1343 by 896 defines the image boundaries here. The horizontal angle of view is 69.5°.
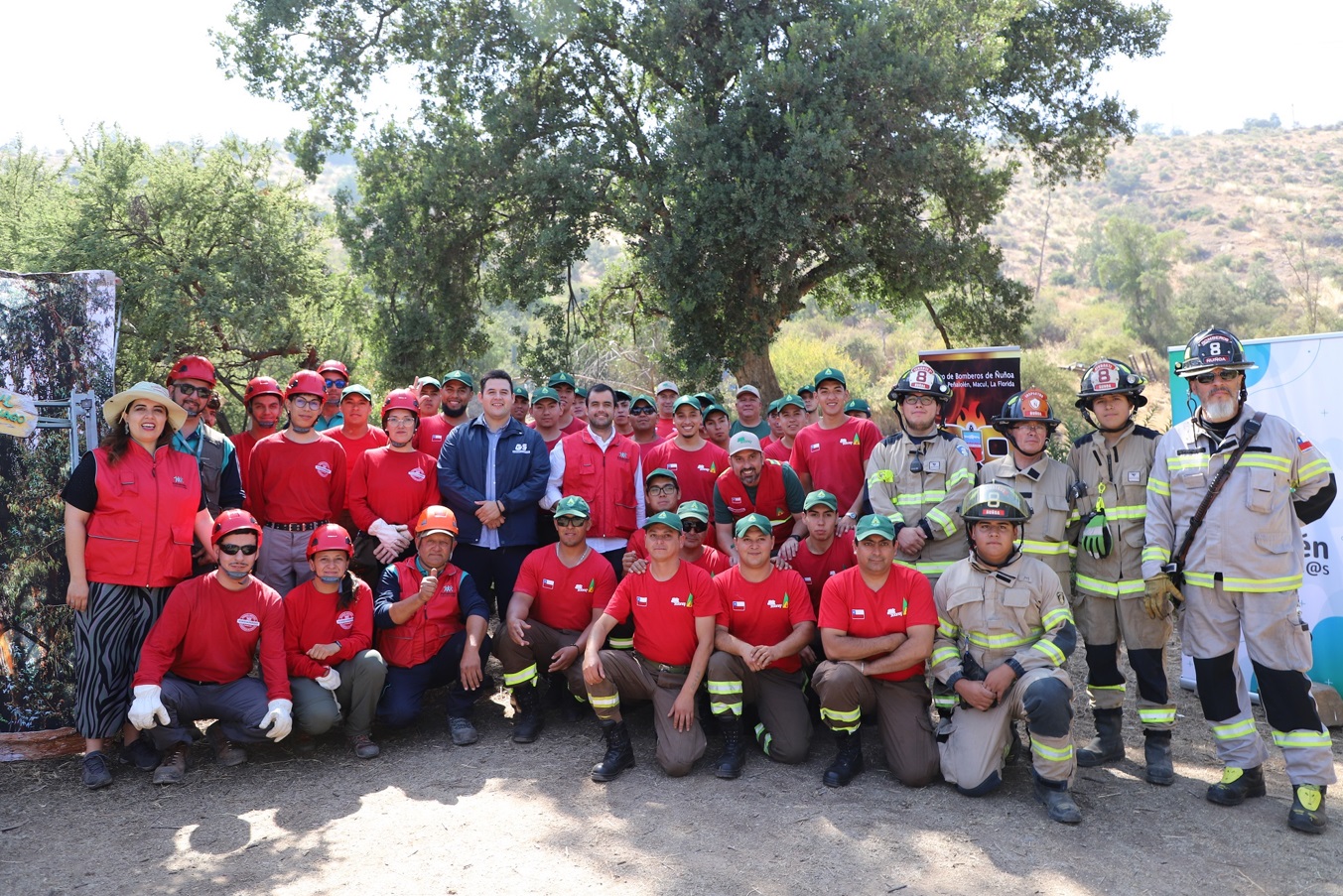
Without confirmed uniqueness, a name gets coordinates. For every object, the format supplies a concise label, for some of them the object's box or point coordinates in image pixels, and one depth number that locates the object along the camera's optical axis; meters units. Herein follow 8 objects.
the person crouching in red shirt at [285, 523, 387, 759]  5.77
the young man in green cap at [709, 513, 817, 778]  5.60
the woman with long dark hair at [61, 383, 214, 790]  5.44
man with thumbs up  6.05
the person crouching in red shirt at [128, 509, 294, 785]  5.50
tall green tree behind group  11.95
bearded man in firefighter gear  4.88
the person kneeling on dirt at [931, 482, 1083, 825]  5.09
